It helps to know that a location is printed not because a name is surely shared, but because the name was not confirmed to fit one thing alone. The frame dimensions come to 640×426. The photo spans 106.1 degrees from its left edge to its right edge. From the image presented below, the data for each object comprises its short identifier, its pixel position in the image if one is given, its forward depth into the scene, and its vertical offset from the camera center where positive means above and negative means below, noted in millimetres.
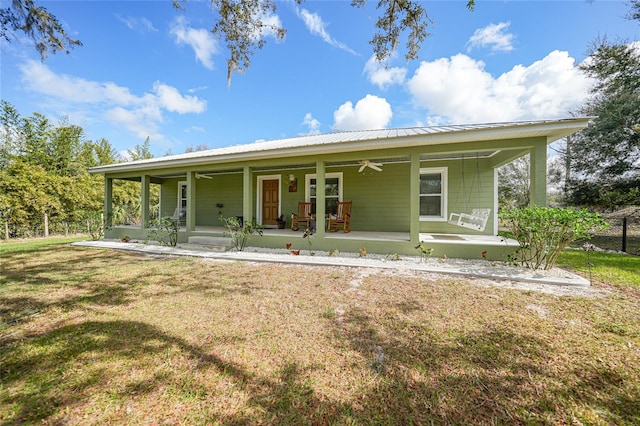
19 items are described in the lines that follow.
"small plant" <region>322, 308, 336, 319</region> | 2805 -1221
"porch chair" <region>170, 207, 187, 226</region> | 10389 -277
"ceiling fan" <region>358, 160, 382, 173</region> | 6611 +1344
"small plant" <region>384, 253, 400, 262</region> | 5301 -1026
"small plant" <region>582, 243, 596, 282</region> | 4220 -1026
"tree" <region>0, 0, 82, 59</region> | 3979 +3133
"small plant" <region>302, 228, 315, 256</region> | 6005 -692
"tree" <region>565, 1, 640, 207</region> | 9031 +3490
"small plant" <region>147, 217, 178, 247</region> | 7345 -746
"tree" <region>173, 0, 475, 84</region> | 4250 +3487
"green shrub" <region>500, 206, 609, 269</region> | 3887 -252
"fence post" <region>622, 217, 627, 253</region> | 6936 -524
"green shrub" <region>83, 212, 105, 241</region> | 8844 -629
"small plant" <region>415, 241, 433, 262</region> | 5188 -828
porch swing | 5824 -93
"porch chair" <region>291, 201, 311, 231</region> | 7816 -186
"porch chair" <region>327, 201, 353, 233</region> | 7324 -223
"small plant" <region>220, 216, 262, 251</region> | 6508 -625
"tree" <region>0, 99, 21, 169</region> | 14938 +4738
